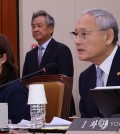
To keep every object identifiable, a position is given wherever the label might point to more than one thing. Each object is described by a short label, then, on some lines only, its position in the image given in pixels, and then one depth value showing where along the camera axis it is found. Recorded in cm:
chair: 496
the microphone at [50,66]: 477
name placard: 279
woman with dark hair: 473
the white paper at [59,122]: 369
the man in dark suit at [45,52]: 734
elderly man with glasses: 448
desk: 329
